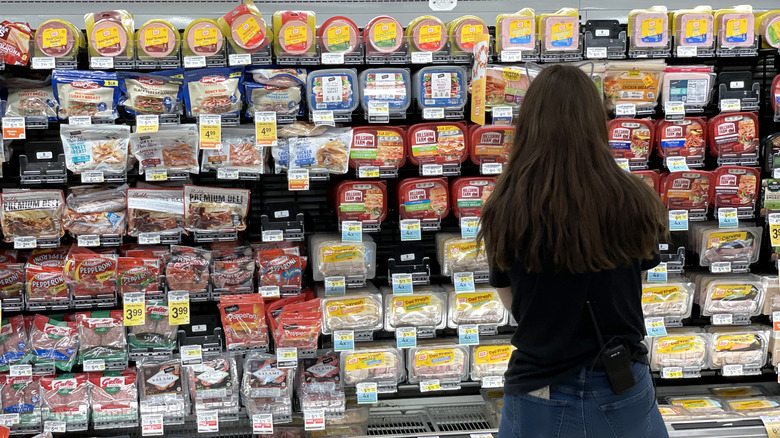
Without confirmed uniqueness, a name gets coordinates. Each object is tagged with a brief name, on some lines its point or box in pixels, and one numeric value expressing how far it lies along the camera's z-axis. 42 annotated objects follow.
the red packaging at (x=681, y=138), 3.38
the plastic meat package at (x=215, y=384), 3.29
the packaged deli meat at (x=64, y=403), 3.23
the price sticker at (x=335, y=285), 3.30
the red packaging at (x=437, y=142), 3.29
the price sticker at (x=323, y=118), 3.17
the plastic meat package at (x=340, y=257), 3.30
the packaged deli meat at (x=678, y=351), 3.53
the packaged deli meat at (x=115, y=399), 3.27
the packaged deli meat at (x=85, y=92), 3.04
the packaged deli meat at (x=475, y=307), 3.43
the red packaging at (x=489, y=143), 3.30
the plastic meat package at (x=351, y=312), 3.33
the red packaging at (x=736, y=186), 3.41
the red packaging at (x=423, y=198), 3.30
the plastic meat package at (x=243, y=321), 3.23
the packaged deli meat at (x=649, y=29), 3.27
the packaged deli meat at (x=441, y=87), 3.24
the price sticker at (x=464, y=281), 3.35
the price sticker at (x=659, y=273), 3.41
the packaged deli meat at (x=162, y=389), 3.28
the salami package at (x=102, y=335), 3.24
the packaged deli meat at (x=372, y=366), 3.36
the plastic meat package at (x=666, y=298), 3.48
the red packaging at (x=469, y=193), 3.35
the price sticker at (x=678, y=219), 3.39
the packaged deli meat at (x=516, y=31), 3.20
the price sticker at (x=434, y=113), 3.25
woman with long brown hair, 1.69
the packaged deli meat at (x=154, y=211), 3.18
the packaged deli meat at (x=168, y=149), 3.11
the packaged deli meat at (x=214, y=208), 3.19
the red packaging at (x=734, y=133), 3.38
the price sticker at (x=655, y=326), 3.44
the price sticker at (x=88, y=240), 3.14
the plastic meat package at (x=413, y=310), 3.38
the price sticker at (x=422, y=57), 3.18
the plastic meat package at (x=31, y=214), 3.12
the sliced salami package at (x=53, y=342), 3.23
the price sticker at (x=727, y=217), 3.43
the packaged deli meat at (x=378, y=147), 3.25
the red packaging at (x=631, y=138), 3.33
